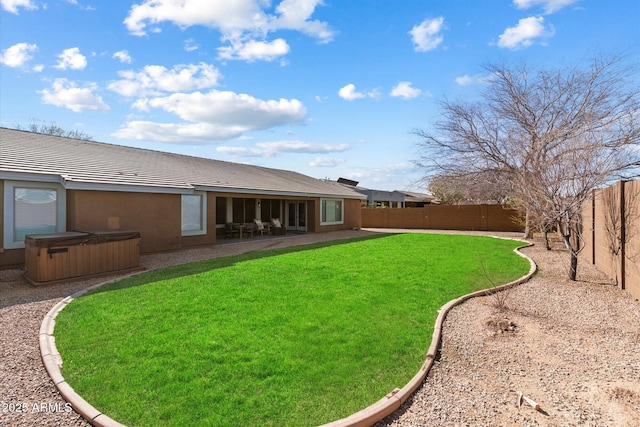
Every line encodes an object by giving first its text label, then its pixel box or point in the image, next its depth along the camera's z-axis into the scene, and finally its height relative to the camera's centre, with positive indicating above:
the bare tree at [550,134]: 7.52 +3.19
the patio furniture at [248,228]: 15.94 -0.86
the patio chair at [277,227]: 17.84 -0.94
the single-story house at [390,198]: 31.83 +1.29
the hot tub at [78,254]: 6.96 -1.00
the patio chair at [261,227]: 16.86 -0.90
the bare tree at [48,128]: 26.87 +6.80
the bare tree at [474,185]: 16.48 +1.38
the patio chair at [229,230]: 15.59 -0.94
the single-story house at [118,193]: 8.60 +0.59
